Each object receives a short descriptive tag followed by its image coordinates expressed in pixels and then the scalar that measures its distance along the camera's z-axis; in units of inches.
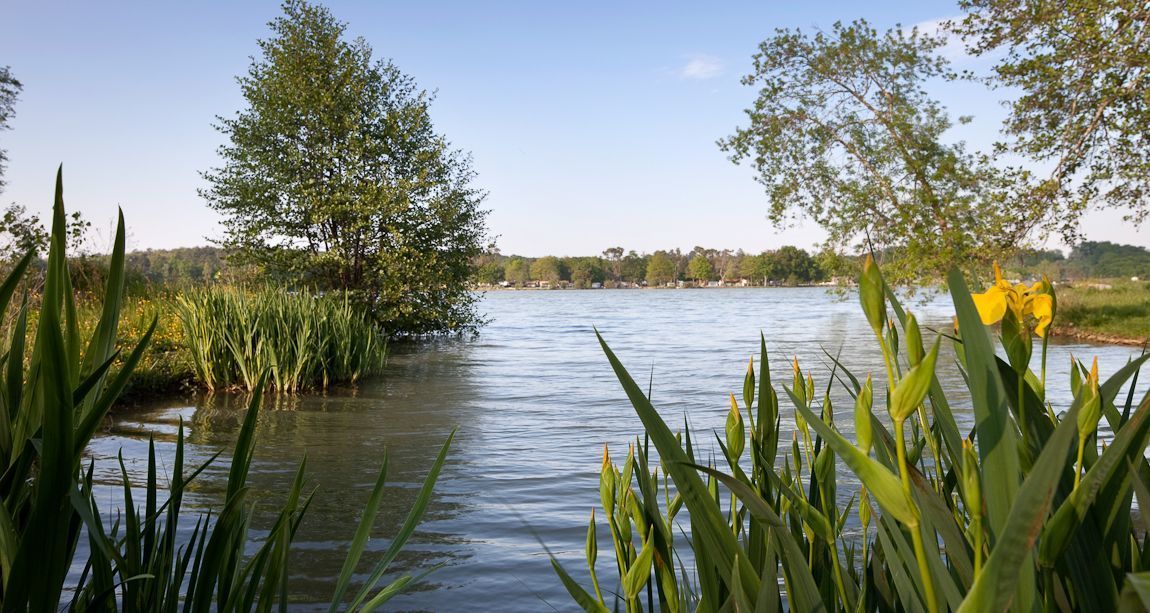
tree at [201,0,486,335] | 709.3
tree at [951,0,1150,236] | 541.6
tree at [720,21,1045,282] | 725.3
